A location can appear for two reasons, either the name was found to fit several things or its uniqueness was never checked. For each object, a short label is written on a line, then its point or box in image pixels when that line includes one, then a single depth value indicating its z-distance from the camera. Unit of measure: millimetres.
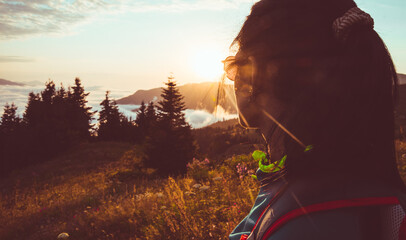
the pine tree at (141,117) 41531
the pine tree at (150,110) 35231
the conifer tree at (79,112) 35625
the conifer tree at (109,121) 40531
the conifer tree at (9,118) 41531
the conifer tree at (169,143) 15719
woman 724
